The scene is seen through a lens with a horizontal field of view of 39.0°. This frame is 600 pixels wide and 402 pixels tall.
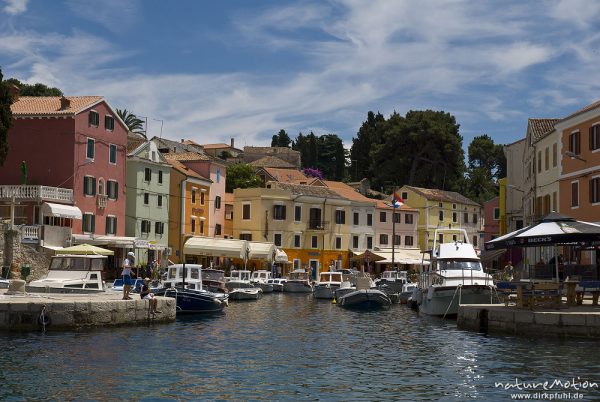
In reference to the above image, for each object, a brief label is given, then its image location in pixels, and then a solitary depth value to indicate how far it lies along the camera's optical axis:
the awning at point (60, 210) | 58.31
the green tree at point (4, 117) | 53.16
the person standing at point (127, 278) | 33.22
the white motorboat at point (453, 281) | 39.38
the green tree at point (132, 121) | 110.28
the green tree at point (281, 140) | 175.62
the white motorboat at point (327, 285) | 63.97
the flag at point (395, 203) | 78.99
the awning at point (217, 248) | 74.19
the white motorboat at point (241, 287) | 59.12
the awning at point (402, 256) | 90.72
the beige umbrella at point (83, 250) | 44.16
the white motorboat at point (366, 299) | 50.03
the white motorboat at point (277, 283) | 74.81
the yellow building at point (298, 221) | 91.12
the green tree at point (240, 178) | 103.88
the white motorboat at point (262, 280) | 72.12
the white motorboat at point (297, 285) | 73.06
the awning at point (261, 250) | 79.43
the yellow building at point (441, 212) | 108.25
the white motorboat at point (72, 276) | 37.44
